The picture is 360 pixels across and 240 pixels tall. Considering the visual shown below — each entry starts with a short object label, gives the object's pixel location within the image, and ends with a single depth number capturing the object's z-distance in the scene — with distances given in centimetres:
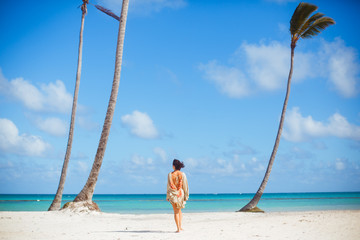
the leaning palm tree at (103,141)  1273
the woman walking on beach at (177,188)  816
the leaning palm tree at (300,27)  1545
